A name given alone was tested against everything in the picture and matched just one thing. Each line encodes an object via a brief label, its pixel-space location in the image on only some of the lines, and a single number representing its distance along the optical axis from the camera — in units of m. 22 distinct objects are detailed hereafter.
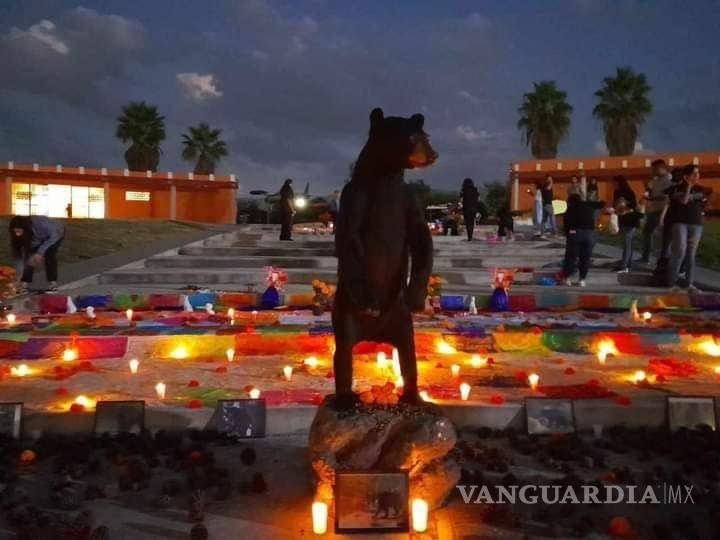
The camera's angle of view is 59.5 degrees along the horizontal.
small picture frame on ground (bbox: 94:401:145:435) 4.43
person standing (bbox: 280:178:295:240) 18.38
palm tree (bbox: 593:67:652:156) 41.44
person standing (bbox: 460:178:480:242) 17.39
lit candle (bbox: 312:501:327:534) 3.29
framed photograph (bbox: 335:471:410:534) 3.34
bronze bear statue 3.68
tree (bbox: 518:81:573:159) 42.88
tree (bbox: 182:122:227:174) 48.47
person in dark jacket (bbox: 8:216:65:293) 10.30
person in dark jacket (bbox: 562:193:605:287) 11.27
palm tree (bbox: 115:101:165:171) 44.53
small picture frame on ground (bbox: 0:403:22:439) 4.32
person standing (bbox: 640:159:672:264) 11.52
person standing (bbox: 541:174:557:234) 18.58
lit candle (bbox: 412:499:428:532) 3.32
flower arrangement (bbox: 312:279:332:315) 9.00
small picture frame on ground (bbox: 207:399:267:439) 4.48
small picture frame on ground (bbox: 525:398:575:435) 4.51
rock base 3.56
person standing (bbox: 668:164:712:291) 10.27
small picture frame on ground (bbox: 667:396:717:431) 4.51
